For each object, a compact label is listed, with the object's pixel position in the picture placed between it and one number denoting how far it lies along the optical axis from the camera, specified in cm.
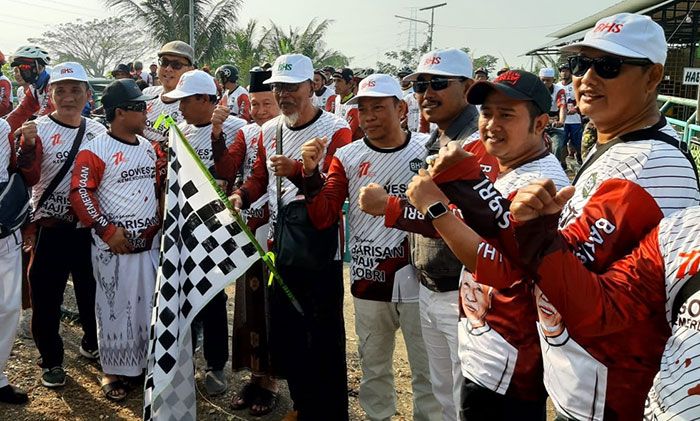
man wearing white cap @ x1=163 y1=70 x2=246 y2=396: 465
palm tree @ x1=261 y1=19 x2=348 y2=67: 2897
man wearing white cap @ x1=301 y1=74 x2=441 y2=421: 358
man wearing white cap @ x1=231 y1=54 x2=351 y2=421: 388
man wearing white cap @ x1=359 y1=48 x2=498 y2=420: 306
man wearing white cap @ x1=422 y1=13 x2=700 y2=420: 168
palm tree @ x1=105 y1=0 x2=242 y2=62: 2553
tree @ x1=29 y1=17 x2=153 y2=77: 6425
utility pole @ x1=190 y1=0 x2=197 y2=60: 2328
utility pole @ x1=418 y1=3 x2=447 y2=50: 3613
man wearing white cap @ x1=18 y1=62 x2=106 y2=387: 464
